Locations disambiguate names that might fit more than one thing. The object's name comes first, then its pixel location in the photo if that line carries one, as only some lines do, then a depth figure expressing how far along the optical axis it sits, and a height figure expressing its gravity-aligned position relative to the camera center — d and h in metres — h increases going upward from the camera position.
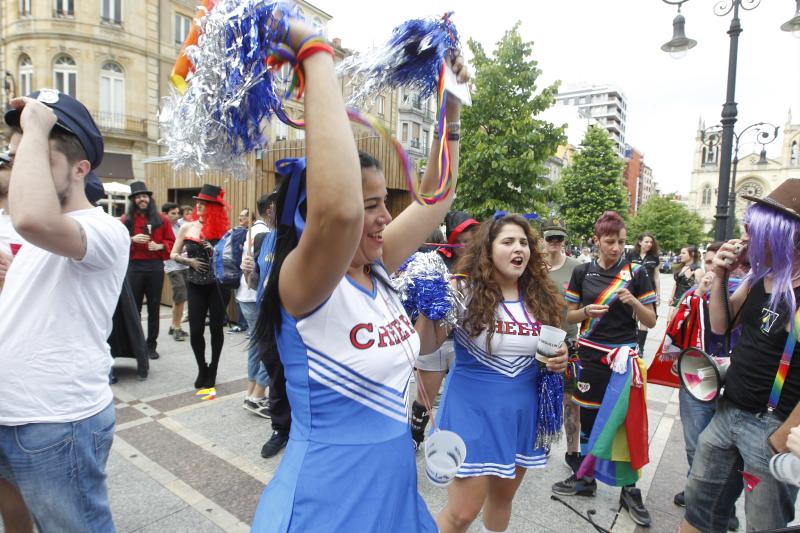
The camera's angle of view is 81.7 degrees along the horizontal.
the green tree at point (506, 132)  14.30 +3.62
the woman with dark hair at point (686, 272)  6.93 -0.29
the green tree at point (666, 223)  44.91 +3.01
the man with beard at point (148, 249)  5.98 -0.20
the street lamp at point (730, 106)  6.44 +2.07
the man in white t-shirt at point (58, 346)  1.57 -0.41
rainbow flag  2.86 -1.13
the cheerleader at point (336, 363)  1.02 -0.33
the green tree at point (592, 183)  30.02 +4.43
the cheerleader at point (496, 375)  2.23 -0.66
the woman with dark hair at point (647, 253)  6.21 -0.02
